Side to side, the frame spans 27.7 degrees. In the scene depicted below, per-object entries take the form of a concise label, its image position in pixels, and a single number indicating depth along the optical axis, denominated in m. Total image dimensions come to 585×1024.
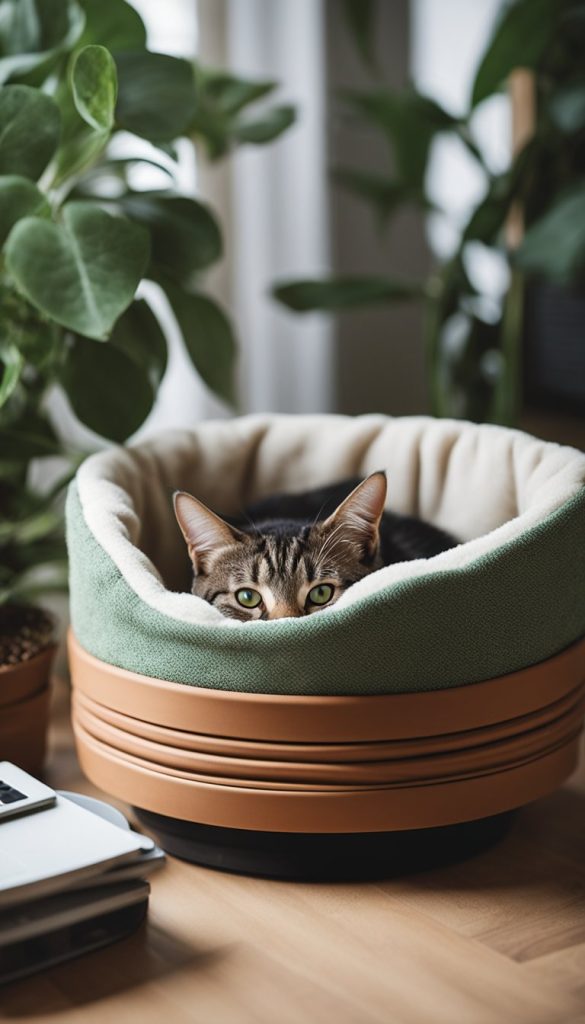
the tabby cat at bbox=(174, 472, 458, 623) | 1.27
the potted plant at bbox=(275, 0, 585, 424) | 1.96
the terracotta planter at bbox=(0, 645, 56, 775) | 1.41
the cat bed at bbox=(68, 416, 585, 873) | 1.11
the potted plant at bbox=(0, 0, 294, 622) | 1.28
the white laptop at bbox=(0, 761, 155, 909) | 1.03
